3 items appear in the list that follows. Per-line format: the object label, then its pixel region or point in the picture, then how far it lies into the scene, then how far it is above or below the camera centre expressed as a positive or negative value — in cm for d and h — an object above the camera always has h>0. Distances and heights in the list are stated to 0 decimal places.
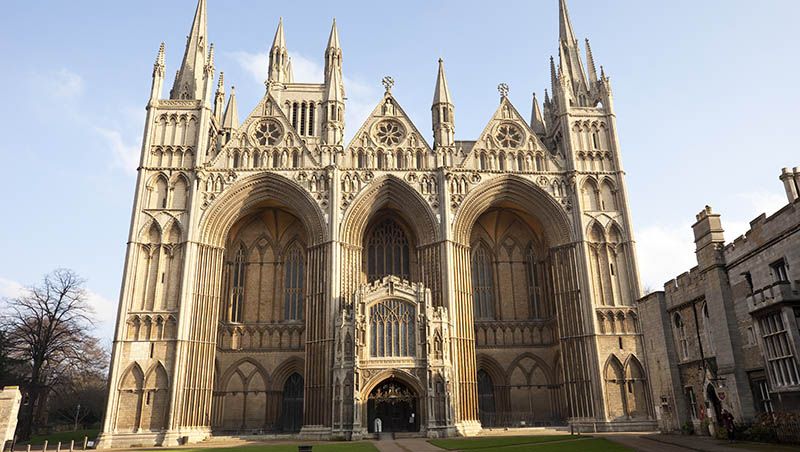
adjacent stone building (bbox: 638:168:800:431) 1603 +231
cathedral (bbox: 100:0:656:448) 2900 +758
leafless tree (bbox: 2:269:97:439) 3334 +456
